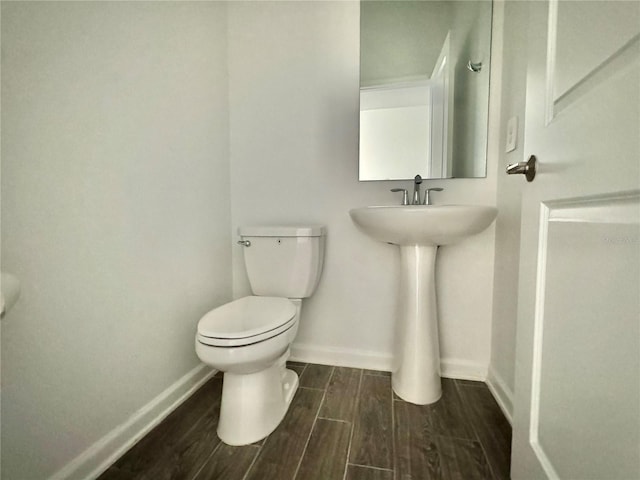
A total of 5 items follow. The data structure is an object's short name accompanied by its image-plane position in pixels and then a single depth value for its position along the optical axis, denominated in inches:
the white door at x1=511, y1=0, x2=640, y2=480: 14.8
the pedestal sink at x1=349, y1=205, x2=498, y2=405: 42.1
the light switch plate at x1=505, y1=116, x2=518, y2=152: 42.3
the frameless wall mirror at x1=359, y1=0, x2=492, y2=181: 50.6
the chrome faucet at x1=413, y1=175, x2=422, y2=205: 49.4
